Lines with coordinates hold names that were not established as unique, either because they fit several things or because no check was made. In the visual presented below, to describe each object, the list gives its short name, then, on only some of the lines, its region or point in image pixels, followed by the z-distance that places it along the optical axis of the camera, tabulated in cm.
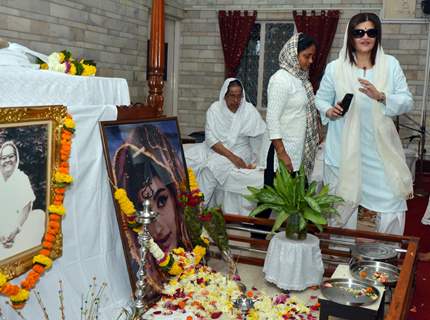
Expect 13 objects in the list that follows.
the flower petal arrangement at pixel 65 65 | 259
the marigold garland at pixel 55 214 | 212
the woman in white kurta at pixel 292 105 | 338
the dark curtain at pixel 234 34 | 853
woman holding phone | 310
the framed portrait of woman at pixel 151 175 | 255
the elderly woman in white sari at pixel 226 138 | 473
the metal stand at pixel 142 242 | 198
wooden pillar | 307
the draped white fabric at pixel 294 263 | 289
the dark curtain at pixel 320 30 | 805
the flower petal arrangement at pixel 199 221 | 309
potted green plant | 296
